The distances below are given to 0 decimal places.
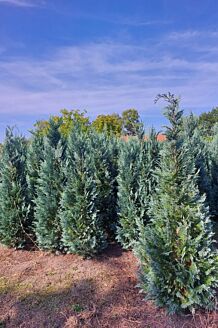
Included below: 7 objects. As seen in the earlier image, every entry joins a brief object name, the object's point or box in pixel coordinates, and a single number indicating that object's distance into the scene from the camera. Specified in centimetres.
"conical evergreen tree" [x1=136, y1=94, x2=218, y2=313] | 231
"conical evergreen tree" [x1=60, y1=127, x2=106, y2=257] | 353
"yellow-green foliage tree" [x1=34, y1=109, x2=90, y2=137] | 1162
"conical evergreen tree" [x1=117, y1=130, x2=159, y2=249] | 371
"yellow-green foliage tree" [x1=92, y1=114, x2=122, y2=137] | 1510
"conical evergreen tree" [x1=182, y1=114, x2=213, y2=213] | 469
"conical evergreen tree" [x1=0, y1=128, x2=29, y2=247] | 415
